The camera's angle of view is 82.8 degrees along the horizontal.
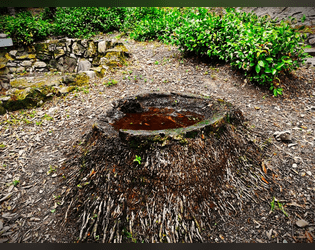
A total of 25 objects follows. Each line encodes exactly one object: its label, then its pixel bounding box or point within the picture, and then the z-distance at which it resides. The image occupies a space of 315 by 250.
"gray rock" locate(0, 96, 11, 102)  3.87
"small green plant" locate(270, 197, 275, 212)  2.08
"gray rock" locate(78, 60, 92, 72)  6.43
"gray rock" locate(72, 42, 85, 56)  6.76
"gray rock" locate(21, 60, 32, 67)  6.55
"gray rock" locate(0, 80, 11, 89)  5.27
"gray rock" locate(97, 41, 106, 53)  6.12
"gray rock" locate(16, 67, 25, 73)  6.43
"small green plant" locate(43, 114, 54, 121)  3.70
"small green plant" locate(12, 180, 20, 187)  2.53
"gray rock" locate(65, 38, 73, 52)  6.85
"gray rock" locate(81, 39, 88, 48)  6.71
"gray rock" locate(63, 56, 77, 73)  6.93
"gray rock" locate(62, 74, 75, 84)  4.62
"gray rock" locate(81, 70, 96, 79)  4.79
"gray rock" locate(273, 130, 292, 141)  2.80
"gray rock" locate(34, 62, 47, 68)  6.76
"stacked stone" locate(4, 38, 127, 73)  6.38
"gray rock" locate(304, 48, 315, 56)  4.79
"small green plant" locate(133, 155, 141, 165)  1.98
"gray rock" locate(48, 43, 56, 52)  6.86
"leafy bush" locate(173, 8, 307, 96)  3.48
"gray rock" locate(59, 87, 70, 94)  4.33
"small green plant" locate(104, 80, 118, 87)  4.46
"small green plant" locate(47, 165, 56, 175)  2.66
